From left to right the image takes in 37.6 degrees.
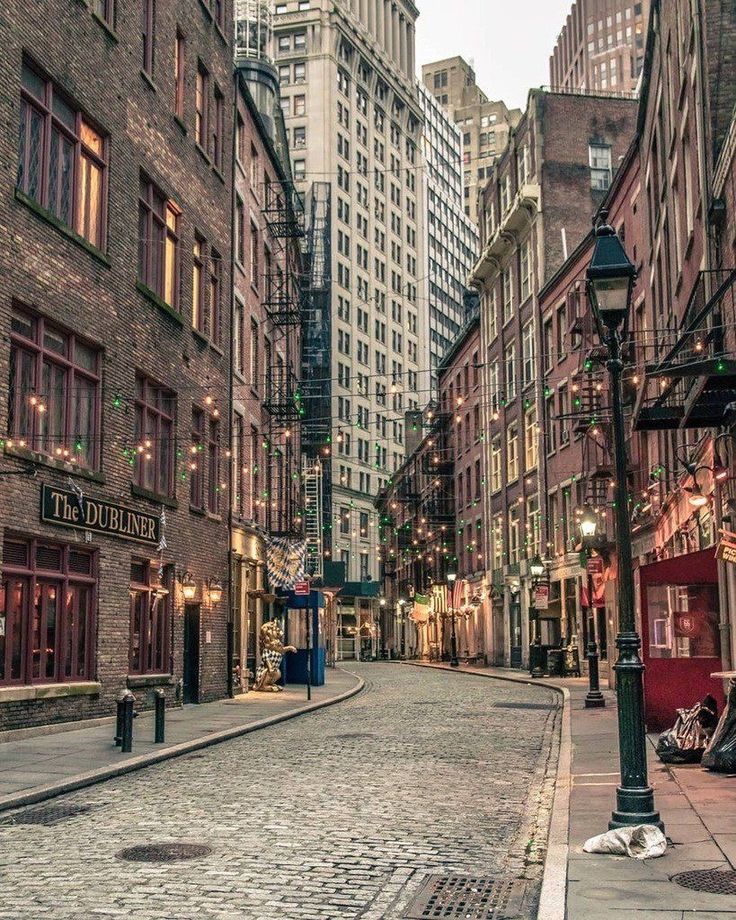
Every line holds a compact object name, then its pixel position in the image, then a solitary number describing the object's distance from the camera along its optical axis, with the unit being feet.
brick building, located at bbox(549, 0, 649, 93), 479.41
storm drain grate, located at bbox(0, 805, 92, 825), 34.32
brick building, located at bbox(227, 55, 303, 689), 104.08
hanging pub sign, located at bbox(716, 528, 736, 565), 48.37
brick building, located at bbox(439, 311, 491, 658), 190.90
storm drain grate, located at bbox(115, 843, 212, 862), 27.95
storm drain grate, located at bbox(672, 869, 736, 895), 23.17
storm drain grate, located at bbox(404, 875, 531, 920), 22.95
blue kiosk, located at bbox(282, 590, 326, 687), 117.19
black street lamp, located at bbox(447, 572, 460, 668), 184.57
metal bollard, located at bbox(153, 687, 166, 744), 54.65
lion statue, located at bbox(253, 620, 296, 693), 99.66
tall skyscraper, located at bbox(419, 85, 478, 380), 384.88
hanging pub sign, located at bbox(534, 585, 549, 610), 133.49
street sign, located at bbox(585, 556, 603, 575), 106.92
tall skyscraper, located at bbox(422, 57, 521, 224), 493.77
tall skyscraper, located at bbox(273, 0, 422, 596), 301.02
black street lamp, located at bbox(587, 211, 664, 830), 29.30
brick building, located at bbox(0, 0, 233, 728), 58.49
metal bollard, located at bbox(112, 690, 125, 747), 51.42
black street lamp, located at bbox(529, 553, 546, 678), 127.10
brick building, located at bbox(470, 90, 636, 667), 155.02
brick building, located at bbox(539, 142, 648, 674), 115.03
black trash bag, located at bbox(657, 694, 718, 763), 44.52
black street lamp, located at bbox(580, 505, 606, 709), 78.12
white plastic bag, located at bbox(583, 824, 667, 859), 26.84
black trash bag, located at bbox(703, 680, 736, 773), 40.83
